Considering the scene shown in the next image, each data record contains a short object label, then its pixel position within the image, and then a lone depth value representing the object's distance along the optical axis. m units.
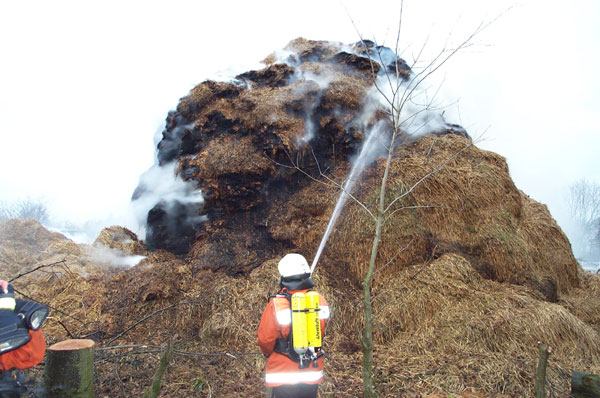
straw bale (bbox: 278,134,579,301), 6.24
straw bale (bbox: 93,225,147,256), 7.49
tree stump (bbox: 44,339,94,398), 2.64
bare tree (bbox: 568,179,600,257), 46.92
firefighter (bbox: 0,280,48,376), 2.35
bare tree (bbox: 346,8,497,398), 3.57
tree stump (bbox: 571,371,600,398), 3.12
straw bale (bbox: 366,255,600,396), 4.43
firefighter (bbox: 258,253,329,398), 2.93
